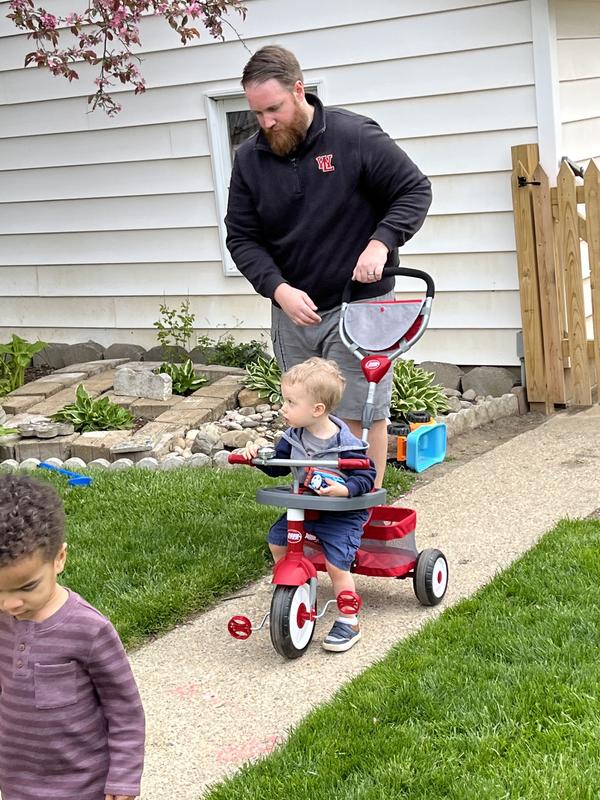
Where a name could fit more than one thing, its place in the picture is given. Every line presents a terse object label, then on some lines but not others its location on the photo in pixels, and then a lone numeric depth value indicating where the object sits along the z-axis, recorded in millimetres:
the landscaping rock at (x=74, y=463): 6906
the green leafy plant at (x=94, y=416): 7559
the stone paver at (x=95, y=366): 8998
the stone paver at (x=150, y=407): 7844
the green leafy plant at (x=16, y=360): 8836
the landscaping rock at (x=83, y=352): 9727
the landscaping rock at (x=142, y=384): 8047
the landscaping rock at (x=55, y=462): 6941
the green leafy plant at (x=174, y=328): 9062
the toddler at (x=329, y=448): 3990
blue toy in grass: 6113
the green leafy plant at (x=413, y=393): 7219
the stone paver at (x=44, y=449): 7238
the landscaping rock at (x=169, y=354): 9164
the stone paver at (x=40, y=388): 8430
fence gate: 7293
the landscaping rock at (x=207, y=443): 6992
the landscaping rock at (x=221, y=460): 6744
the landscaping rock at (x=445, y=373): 8133
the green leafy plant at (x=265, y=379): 7863
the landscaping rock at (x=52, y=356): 9828
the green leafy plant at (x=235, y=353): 8805
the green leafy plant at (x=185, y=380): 8234
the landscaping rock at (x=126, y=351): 9531
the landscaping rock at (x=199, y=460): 6805
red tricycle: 3898
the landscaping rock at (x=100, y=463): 6957
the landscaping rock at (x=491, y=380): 7859
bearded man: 4336
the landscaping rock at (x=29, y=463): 6793
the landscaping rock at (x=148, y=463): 6832
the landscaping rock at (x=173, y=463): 6770
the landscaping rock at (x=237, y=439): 7066
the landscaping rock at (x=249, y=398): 7859
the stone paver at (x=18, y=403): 8102
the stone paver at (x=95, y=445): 7125
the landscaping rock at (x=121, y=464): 6740
